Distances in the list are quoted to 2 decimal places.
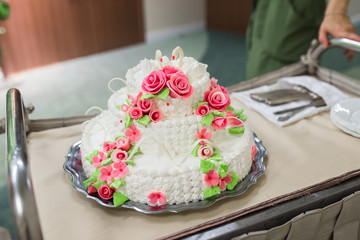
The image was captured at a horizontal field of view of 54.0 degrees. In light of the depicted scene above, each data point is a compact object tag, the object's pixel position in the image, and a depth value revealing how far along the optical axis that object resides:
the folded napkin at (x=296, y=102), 1.42
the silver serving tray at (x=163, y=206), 0.93
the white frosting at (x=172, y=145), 0.93
